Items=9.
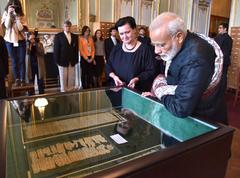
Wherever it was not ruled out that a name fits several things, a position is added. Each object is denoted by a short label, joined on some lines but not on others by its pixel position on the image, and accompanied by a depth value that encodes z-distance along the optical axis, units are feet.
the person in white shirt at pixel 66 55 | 16.51
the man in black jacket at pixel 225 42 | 19.60
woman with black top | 7.34
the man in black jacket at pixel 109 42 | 20.53
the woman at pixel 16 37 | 14.73
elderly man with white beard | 3.93
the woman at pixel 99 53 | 20.45
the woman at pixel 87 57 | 18.98
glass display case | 3.29
